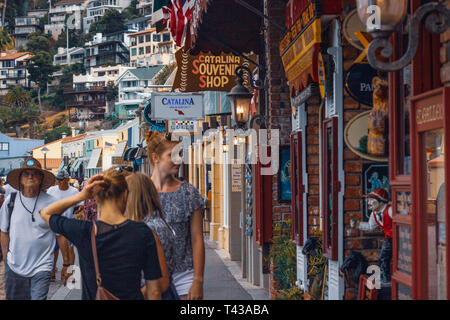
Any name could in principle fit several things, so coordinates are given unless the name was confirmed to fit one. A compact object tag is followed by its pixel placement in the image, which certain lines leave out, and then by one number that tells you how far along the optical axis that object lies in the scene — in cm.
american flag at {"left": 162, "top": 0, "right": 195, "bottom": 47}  1243
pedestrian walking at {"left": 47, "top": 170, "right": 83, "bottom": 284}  1286
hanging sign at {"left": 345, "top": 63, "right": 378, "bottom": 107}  780
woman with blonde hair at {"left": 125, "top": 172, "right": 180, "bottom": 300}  580
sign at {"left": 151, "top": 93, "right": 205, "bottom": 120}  1958
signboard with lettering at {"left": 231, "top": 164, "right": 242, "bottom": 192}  1805
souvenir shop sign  1623
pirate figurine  714
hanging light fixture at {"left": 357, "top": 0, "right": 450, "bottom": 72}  511
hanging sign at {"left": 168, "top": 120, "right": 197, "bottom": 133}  2442
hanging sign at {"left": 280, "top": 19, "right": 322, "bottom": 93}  781
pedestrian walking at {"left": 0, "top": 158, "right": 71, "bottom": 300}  776
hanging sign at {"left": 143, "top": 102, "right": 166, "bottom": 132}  2914
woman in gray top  624
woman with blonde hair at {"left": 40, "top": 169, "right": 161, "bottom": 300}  538
